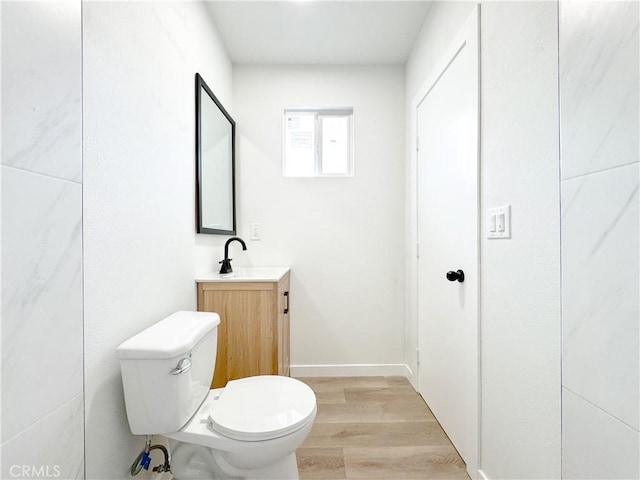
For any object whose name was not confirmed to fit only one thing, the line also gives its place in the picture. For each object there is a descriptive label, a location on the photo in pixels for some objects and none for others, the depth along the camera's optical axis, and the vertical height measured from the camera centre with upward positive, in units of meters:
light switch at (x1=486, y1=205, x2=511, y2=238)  1.16 +0.07
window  2.62 +0.83
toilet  1.00 -0.63
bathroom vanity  1.76 -0.49
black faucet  2.02 -0.16
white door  1.41 -0.02
